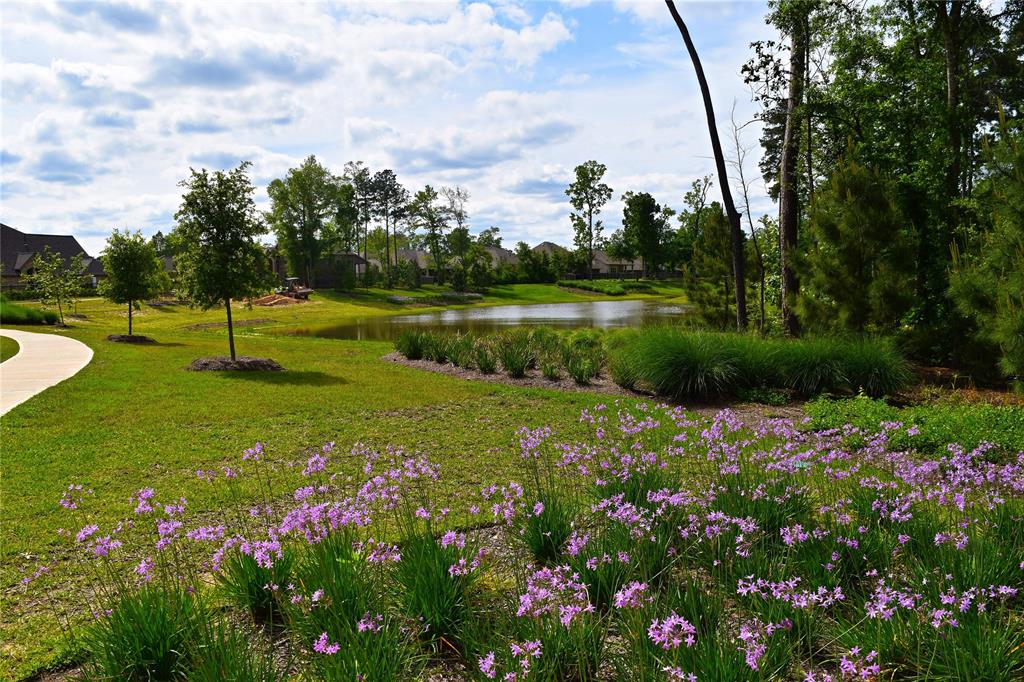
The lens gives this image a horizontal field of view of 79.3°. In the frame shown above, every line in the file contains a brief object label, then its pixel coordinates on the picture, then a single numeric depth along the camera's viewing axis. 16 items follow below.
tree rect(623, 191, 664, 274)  85.00
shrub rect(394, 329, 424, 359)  19.27
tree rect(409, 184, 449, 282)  76.44
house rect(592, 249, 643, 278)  102.25
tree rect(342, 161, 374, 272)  81.69
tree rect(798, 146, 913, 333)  13.05
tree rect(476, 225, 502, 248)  99.60
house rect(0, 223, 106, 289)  66.00
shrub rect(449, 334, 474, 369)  16.86
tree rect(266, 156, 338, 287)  61.88
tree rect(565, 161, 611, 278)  80.50
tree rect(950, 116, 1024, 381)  9.14
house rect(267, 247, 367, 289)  64.19
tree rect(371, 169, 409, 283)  82.69
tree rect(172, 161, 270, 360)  16.36
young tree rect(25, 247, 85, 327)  31.94
